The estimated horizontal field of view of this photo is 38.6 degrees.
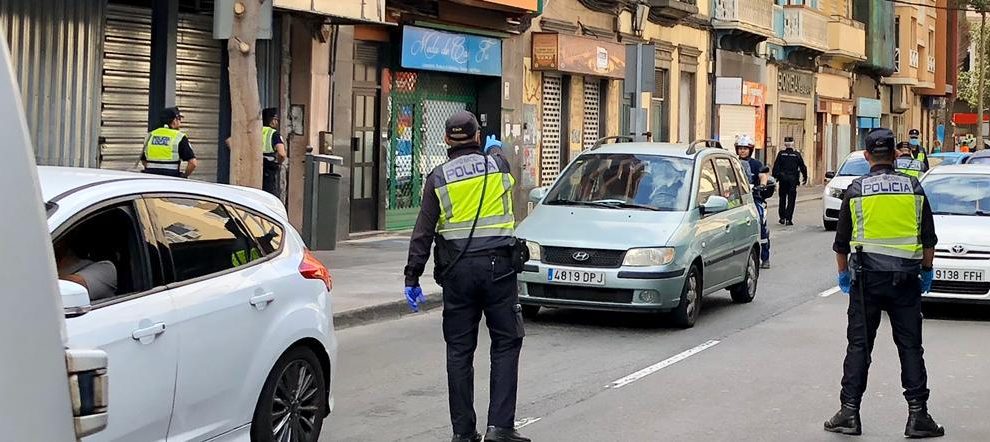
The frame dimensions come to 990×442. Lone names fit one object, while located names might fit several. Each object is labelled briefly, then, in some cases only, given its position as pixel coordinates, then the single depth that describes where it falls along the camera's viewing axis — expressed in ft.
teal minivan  39.29
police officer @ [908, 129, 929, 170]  83.21
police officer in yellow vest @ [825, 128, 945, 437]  25.95
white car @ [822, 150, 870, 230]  82.64
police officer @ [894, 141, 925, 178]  66.74
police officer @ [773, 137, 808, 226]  86.43
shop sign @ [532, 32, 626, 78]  86.17
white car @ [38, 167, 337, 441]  17.37
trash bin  55.57
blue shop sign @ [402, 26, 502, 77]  71.51
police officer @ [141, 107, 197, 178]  49.42
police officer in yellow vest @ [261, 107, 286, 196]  57.26
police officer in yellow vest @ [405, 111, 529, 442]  23.59
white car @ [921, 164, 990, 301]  42.88
